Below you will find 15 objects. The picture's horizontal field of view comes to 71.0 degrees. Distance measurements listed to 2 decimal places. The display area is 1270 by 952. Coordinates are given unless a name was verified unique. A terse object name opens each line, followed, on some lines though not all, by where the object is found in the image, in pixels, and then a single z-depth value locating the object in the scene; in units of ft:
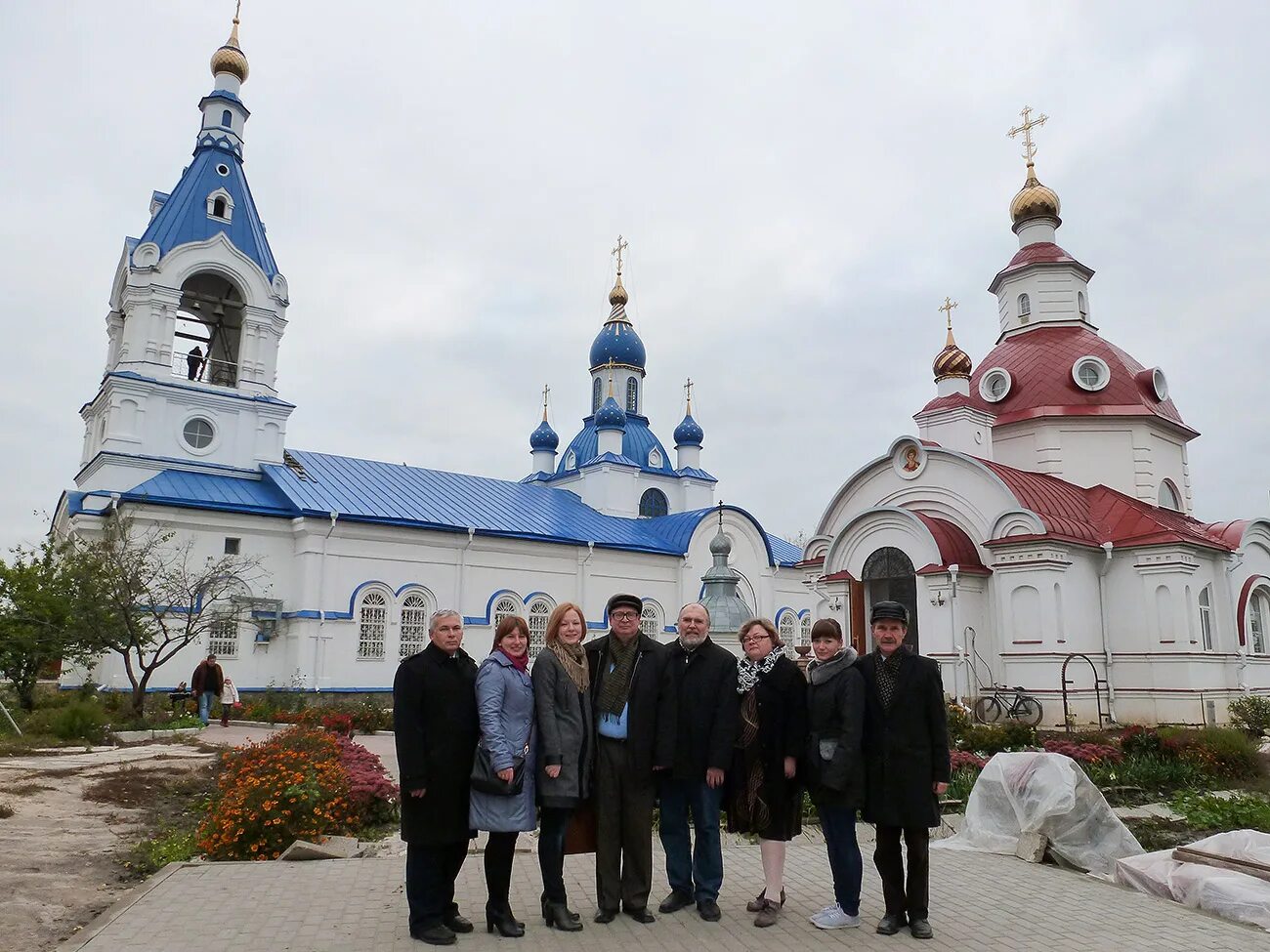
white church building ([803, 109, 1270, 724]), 56.18
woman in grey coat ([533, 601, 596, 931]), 16.87
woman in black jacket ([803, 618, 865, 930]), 17.35
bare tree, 53.88
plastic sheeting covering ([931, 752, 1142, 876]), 23.08
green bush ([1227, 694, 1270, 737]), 50.44
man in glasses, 17.66
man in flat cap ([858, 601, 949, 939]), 17.22
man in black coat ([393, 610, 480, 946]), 16.25
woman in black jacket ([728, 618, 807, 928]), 17.90
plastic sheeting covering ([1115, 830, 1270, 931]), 18.25
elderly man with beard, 17.66
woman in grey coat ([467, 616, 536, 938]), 16.39
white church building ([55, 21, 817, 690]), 69.56
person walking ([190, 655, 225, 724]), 54.70
